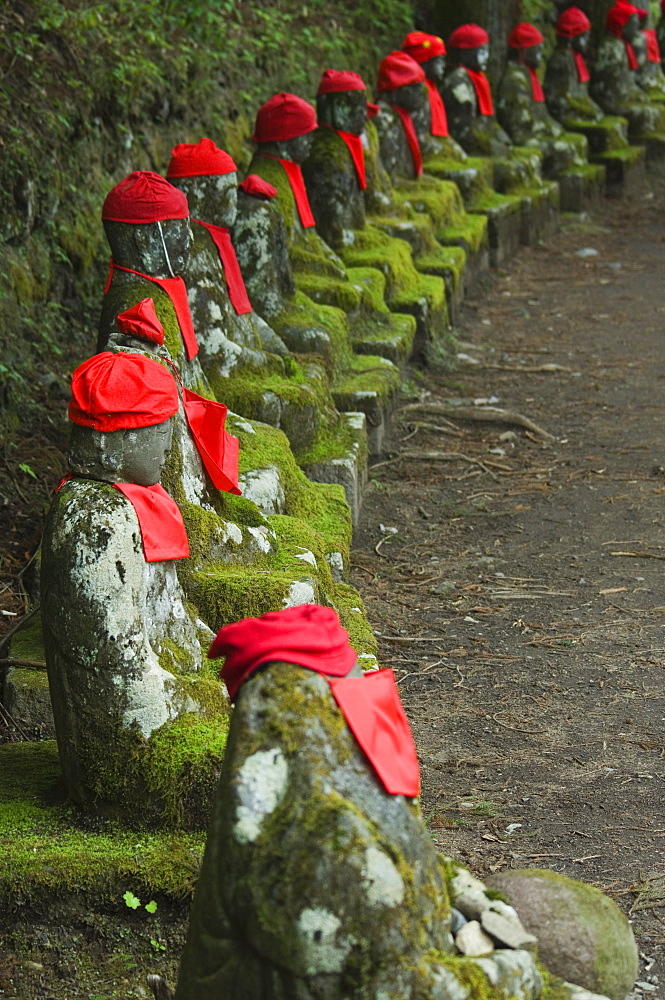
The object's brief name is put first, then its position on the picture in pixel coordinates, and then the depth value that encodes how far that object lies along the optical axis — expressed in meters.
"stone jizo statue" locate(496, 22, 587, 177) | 13.34
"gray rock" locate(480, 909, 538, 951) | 2.52
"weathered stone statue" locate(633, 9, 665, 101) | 15.68
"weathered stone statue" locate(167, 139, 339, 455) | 5.34
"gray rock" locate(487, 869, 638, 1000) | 2.71
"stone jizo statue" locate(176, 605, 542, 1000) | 2.16
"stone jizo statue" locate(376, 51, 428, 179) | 9.84
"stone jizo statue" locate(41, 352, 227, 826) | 3.02
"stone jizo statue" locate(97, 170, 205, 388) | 4.43
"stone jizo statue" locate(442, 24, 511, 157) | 11.67
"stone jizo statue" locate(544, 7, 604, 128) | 14.36
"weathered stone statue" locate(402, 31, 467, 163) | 10.76
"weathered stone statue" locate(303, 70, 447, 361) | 7.93
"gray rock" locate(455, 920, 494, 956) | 2.45
